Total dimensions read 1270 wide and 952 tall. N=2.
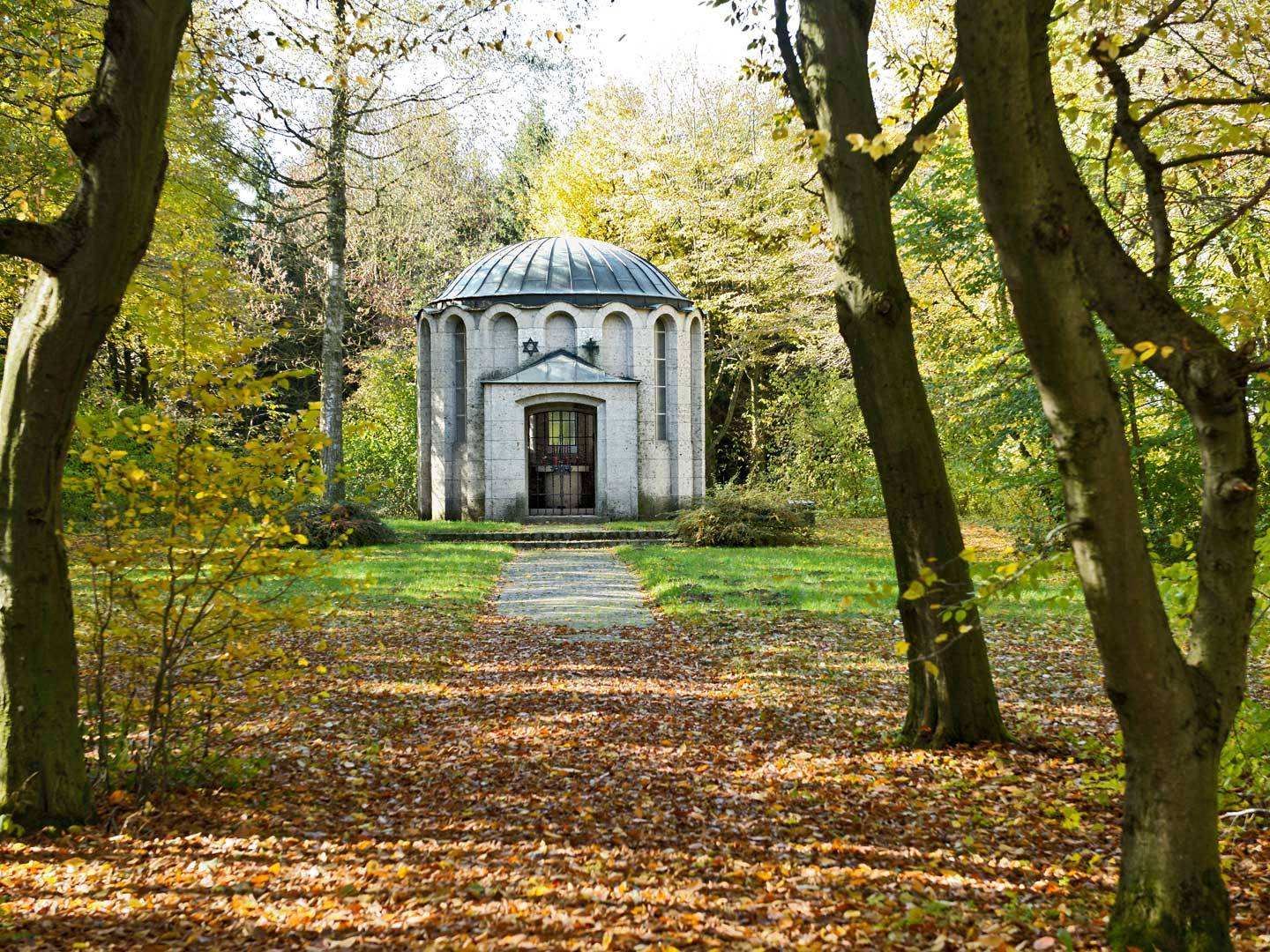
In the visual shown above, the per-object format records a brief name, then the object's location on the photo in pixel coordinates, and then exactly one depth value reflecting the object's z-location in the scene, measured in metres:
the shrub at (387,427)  24.83
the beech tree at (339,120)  15.86
